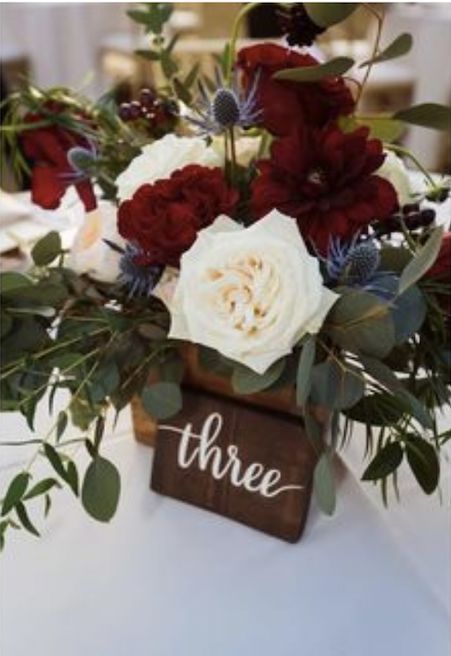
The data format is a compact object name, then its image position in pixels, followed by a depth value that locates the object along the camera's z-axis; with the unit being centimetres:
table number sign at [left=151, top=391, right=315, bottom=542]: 55
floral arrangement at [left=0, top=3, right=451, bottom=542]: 42
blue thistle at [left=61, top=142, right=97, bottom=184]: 60
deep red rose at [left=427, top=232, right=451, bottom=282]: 48
